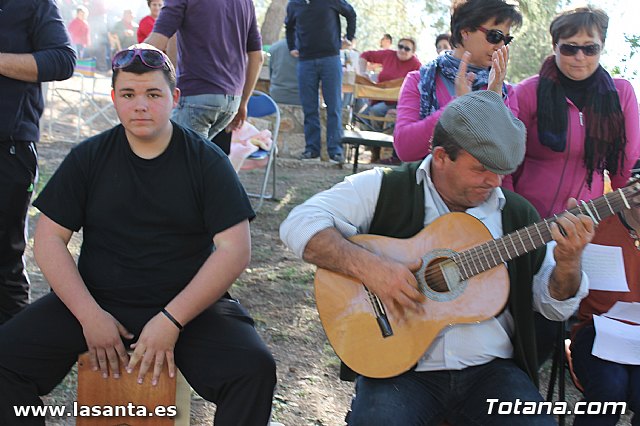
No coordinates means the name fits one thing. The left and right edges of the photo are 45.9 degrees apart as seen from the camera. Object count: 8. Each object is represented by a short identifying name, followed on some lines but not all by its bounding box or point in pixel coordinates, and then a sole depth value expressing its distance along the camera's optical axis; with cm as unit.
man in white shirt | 241
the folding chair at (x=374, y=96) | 1132
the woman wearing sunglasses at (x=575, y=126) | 331
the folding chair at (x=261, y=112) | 686
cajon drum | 246
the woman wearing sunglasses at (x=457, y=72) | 323
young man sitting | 250
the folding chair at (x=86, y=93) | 1156
